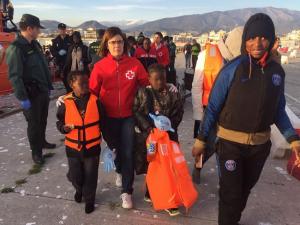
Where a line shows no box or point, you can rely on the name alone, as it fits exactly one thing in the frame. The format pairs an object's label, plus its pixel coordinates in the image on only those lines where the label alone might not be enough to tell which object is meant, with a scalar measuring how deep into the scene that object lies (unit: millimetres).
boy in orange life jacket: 2490
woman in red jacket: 2555
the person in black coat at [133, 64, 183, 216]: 2467
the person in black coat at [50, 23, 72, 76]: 6557
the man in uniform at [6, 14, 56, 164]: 3254
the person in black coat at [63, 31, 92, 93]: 5456
